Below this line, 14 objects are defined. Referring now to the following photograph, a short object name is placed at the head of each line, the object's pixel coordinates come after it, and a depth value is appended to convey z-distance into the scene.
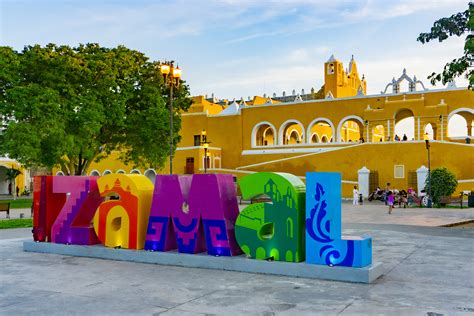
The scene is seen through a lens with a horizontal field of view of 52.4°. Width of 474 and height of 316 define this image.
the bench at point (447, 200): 25.28
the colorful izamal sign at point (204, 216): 7.28
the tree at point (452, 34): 14.35
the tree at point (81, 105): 22.95
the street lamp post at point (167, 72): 16.53
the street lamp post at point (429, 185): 25.48
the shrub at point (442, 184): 27.42
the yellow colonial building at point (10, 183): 52.50
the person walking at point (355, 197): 28.45
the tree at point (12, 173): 43.99
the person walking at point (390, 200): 20.39
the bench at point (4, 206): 18.52
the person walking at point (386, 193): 29.94
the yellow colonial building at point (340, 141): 33.88
